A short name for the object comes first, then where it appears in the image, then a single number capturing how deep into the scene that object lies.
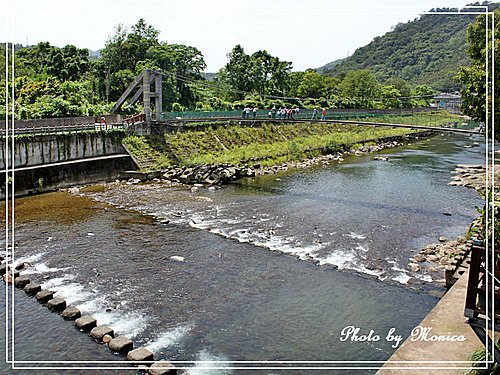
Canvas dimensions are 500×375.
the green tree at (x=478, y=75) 15.69
